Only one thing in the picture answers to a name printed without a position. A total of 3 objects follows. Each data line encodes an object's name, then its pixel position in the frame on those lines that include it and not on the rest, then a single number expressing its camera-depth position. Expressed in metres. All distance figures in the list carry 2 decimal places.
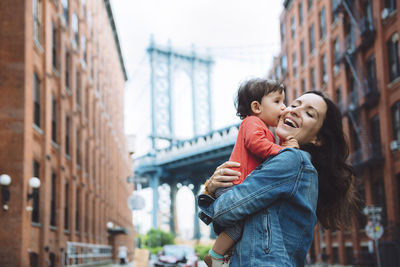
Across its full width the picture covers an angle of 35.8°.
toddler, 3.20
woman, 2.93
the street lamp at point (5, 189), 16.97
